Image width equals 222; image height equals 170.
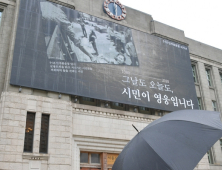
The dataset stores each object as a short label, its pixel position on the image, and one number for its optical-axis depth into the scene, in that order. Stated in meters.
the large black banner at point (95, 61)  14.75
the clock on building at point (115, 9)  19.89
